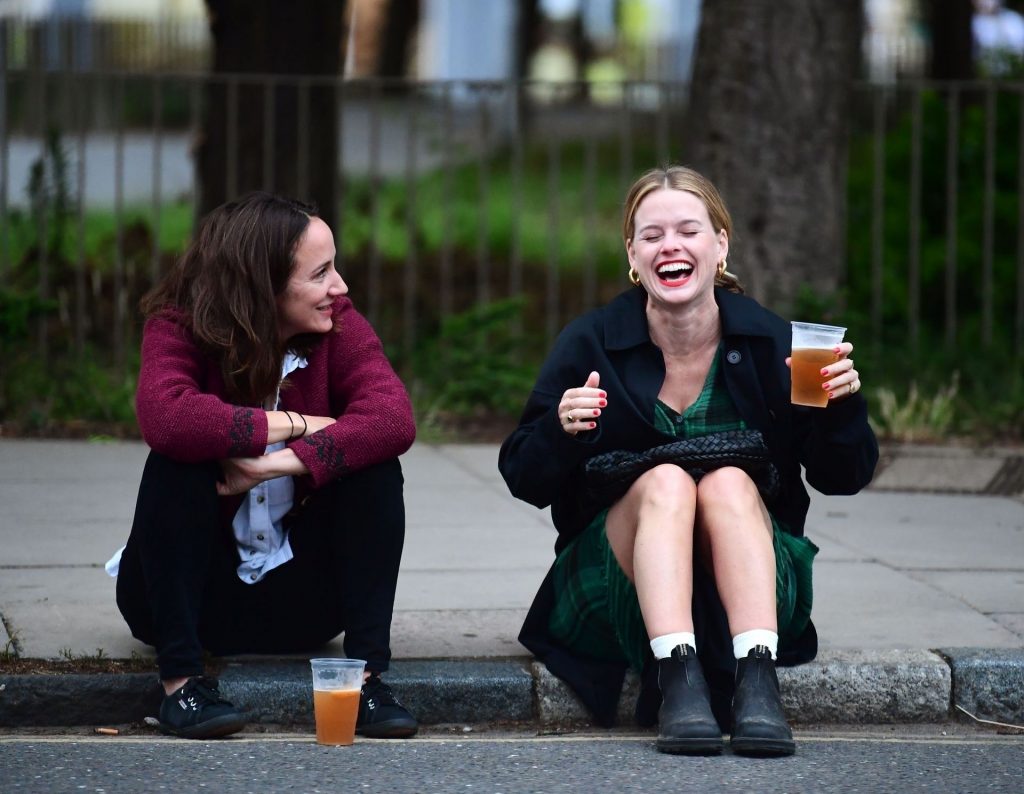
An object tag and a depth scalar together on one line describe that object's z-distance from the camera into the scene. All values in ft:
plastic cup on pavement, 23.34
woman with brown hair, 24.16
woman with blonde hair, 24.04
